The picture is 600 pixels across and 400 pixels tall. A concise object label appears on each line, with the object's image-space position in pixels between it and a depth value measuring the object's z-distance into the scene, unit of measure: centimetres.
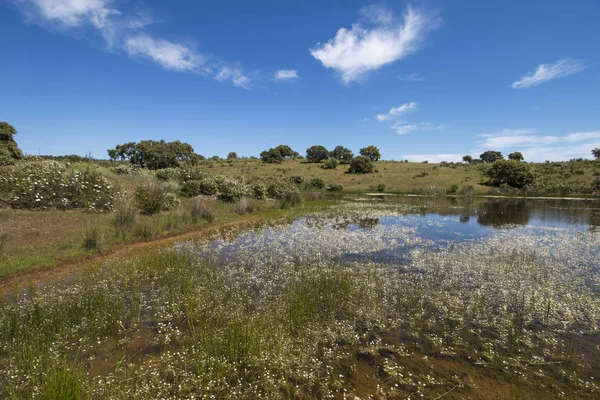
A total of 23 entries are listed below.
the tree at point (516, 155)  8519
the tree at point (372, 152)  8719
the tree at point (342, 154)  8366
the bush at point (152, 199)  1903
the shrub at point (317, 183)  5540
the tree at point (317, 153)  9042
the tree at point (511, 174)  5091
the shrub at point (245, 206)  2406
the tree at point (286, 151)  10000
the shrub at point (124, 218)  1502
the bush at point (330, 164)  7200
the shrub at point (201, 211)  1986
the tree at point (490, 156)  9998
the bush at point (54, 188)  1541
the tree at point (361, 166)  6575
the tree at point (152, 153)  4388
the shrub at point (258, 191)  3102
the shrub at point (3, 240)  1030
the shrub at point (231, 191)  2689
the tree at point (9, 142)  3238
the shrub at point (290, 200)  2975
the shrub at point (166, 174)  3116
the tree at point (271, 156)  7935
